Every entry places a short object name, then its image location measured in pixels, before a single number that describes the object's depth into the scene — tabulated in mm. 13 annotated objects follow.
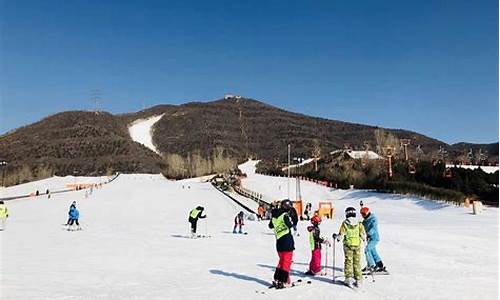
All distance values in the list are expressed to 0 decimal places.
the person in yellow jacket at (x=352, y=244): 10539
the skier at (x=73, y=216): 25356
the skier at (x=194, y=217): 21297
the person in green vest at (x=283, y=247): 10531
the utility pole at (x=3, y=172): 110156
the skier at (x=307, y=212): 30594
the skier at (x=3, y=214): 24844
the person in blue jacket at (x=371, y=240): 11969
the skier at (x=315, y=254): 12055
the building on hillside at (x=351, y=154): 94788
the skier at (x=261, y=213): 31180
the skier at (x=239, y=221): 23023
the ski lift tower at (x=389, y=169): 55734
